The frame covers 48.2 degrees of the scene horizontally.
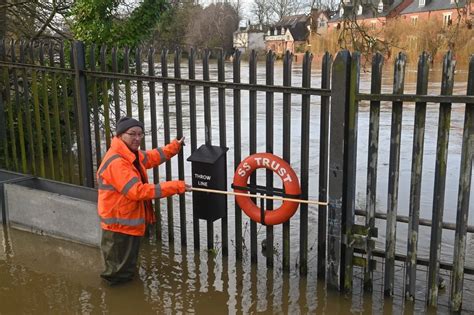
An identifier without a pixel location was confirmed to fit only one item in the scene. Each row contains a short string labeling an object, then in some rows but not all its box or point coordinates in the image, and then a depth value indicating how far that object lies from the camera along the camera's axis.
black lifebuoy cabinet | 4.85
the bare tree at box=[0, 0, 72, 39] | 10.21
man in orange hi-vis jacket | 4.32
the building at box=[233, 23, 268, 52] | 81.85
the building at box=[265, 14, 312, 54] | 78.97
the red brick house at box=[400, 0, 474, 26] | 53.83
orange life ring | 4.57
